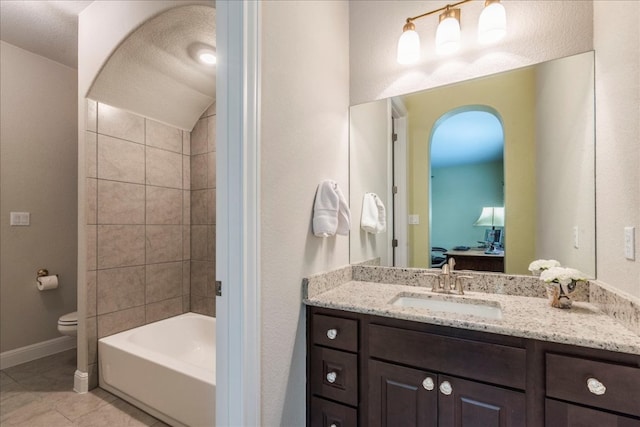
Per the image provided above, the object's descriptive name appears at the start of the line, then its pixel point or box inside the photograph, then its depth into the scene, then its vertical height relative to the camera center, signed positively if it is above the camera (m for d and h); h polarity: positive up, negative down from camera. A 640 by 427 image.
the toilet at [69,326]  2.35 -0.88
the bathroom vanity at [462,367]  0.89 -0.53
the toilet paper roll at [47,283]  2.62 -0.60
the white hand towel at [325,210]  1.42 +0.01
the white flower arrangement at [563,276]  1.16 -0.24
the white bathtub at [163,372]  1.64 -1.02
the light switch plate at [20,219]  2.52 -0.05
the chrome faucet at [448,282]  1.48 -0.34
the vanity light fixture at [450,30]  1.39 +0.89
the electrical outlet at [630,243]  0.97 -0.10
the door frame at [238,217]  1.08 -0.01
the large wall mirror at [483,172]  1.33 +0.21
